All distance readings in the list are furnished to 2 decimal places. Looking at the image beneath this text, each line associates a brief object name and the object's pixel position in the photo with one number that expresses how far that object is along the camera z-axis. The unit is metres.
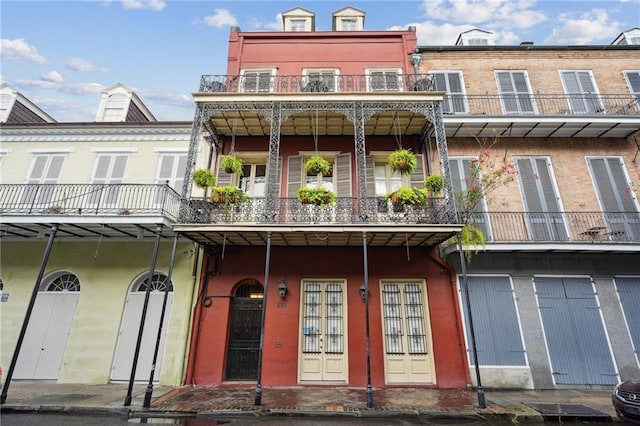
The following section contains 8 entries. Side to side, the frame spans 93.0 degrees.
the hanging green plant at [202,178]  8.08
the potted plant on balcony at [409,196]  7.66
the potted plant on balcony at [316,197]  7.68
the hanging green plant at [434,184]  7.86
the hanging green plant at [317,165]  7.98
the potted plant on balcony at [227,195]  7.95
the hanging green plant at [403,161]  7.96
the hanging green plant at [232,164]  8.17
